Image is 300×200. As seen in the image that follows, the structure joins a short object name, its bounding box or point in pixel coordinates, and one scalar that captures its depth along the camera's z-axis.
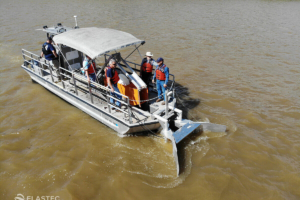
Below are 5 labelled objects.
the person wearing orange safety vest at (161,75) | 7.41
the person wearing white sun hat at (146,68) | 8.19
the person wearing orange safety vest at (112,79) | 7.23
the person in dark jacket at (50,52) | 9.23
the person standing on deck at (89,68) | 7.80
